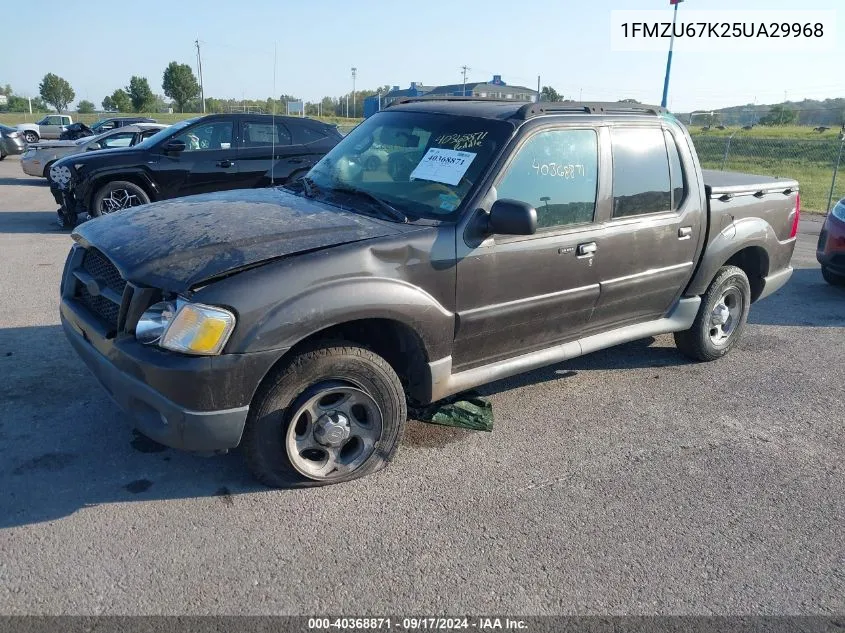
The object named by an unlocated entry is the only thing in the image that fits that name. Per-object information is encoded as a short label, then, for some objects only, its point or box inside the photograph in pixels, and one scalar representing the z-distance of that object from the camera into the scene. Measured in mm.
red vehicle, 7707
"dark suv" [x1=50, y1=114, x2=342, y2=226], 9469
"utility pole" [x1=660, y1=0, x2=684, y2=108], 21194
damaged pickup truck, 2998
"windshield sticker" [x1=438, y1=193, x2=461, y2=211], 3683
